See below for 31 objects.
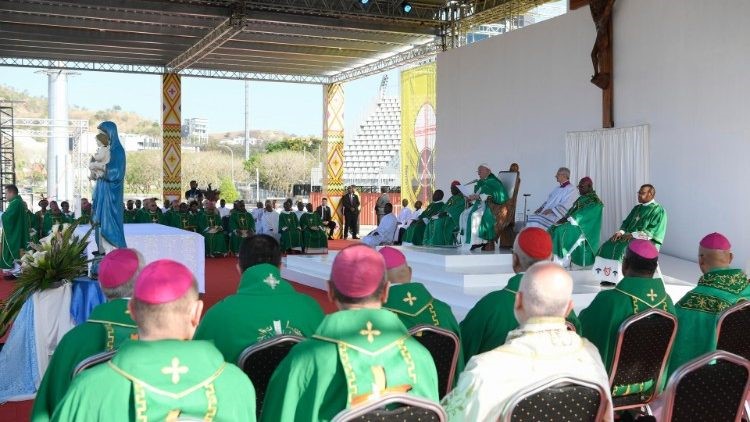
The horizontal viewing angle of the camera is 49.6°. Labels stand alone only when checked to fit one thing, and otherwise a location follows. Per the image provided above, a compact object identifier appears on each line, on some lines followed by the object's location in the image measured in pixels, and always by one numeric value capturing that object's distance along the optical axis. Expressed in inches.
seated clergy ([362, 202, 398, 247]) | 632.4
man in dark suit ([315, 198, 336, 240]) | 852.7
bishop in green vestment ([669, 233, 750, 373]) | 180.5
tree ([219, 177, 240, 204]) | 1598.2
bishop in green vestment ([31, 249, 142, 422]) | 120.1
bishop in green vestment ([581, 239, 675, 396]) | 173.0
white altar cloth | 359.2
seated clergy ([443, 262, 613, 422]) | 103.3
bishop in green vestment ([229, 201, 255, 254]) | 671.8
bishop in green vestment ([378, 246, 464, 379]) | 157.8
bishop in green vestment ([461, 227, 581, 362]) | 158.6
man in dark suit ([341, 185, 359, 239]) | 857.5
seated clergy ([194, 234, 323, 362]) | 132.5
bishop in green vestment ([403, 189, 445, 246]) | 524.5
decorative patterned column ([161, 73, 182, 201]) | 863.1
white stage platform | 354.6
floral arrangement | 222.1
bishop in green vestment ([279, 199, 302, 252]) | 689.6
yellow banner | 842.2
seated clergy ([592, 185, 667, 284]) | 358.3
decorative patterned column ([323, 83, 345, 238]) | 963.3
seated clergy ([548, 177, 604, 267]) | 391.2
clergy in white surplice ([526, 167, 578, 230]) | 423.5
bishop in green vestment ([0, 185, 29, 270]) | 456.4
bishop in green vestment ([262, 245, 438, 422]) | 103.1
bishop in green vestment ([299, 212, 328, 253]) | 694.5
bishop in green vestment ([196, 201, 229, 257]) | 665.6
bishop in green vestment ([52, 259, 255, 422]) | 85.2
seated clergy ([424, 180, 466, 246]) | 479.8
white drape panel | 488.4
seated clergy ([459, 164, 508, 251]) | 433.1
